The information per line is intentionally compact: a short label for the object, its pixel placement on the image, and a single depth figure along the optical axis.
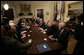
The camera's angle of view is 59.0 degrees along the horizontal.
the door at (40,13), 8.62
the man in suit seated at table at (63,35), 2.01
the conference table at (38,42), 1.57
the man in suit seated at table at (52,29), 3.05
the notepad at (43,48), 1.55
